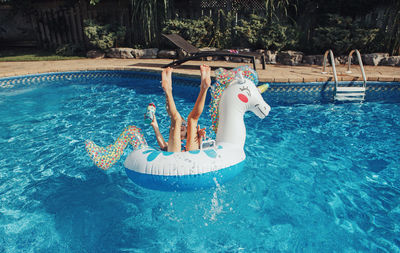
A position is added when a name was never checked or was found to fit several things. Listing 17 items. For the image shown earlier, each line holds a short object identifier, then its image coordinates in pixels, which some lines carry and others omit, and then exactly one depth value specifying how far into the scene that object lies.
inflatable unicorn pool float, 3.21
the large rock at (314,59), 9.55
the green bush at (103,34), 11.70
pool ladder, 6.96
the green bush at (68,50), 12.73
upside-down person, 3.25
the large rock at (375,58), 9.10
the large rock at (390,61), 8.98
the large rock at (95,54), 12.21
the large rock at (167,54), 11.42
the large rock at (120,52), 12.00
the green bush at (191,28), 11.24
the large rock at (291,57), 9.72
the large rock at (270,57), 10.08
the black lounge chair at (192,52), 7.82
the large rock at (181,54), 11.07
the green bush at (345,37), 9.30
